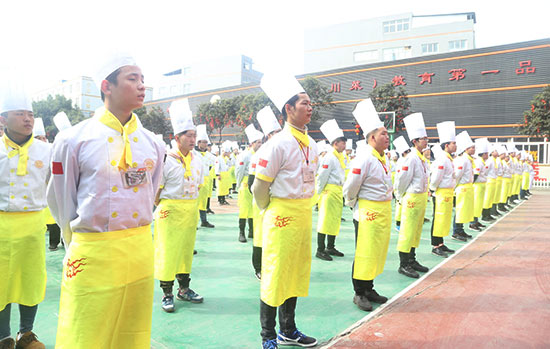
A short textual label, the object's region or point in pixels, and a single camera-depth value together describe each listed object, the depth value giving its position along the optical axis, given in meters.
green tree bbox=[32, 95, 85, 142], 39.72
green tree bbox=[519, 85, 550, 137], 20.69
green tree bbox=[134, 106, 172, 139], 38.66
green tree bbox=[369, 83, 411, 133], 26.19
